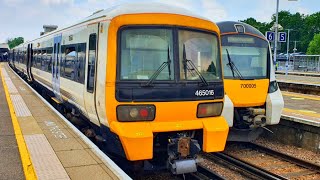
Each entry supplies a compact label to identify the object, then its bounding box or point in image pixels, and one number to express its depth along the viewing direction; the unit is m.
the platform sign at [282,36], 23.33
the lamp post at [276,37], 23.62
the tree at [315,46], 82.39
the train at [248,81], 9.48
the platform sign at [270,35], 22.41
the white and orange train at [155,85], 6.00
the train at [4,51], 66.11
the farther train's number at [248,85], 9.52
